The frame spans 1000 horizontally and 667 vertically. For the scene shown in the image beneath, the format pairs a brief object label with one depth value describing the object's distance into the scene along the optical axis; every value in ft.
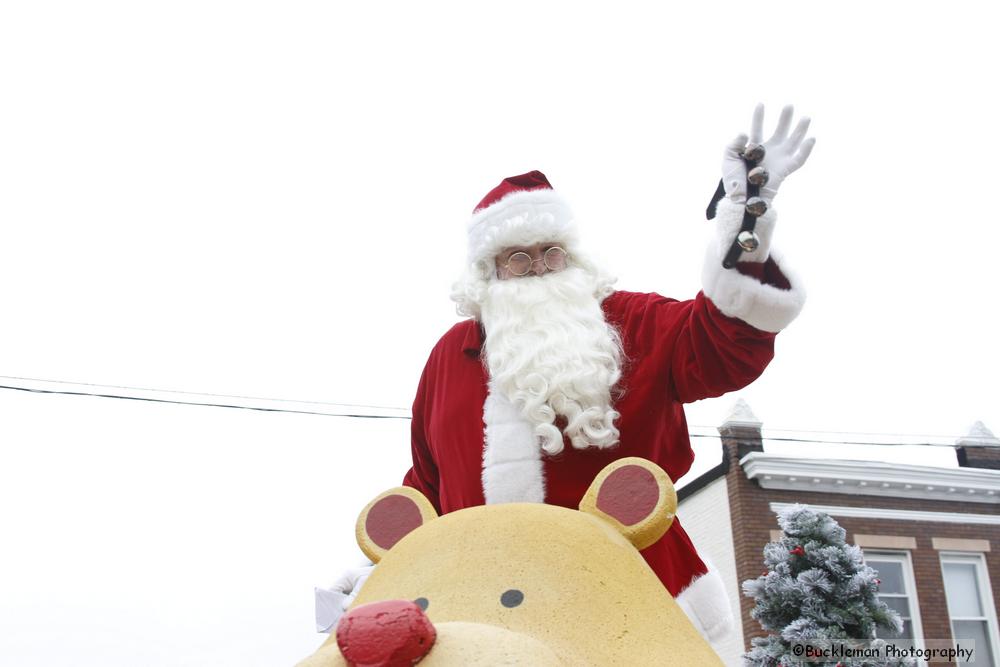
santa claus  9.75
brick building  39.09
